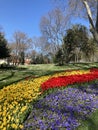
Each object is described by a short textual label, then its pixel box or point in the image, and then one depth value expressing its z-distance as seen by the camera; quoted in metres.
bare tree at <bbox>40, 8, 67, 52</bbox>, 18.84
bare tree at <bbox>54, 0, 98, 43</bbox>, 6.51
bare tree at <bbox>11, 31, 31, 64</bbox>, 28.12
